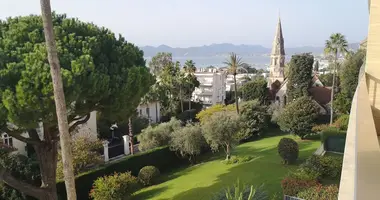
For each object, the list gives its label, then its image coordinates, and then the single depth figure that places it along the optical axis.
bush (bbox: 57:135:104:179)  17.38
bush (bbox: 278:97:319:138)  25.64
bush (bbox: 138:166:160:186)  19.31
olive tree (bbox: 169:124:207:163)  22.48
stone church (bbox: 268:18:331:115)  42.17
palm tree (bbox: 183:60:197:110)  42.94
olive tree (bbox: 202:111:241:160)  21.53
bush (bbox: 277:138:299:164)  19.25
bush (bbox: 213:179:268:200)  10.77
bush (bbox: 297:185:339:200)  11.59
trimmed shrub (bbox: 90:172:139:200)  15.08
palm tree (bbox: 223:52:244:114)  37.47
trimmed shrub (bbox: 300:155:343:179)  16.16
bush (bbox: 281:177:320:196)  12.86
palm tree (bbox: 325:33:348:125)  34.59
